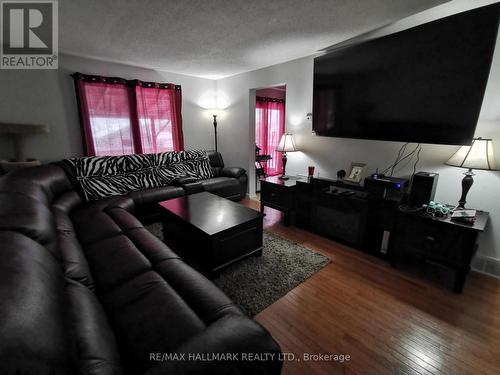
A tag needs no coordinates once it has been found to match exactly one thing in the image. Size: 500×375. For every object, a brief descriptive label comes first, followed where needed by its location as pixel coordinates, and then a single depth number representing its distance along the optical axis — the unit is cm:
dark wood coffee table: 193
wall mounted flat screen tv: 171
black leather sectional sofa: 59
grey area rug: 178
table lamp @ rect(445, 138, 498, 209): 172
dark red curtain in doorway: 519
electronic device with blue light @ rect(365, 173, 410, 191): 221
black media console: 182
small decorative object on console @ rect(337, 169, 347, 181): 275
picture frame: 256
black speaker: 205
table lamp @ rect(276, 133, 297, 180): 329
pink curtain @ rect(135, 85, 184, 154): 382
